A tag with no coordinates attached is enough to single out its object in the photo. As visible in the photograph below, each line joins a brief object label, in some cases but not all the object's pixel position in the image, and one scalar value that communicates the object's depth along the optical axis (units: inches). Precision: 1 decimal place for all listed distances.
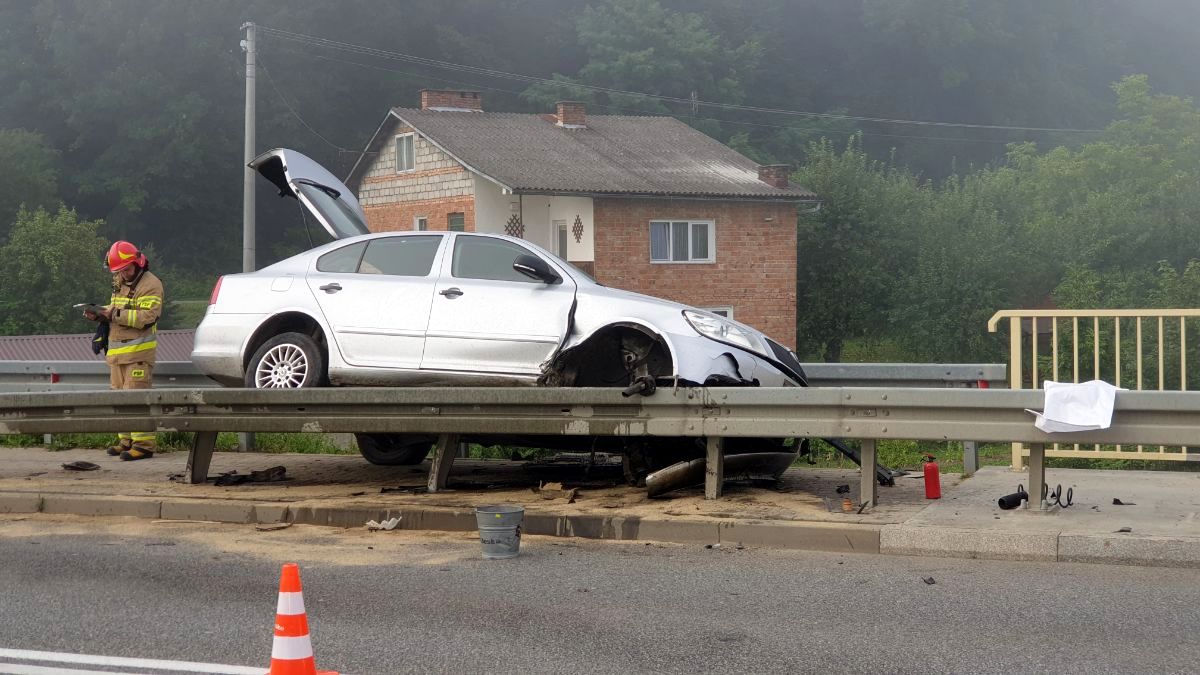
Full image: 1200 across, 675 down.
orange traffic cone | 188.4
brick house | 1716.3
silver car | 365.4
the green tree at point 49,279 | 1807.3
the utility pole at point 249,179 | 1106.9
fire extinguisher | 357.7
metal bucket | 309.3
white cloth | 314.5
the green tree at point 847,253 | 2039.9
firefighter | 458.9
